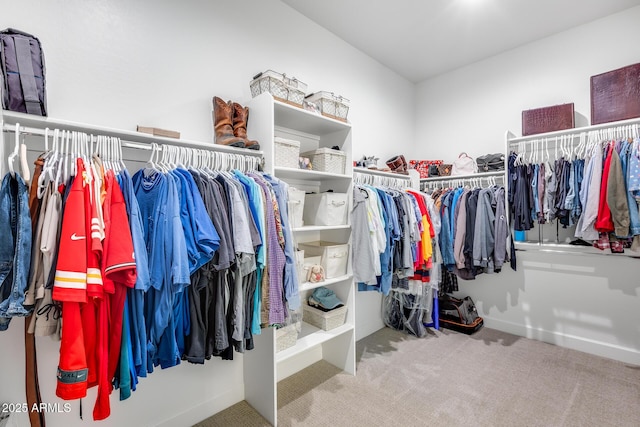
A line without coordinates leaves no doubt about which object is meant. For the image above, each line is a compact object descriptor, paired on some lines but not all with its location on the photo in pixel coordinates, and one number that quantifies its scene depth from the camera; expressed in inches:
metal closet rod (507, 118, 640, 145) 90.9
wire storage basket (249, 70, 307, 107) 77.2
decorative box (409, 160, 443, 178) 137.0
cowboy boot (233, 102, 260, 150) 76.1
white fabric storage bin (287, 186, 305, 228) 78.9
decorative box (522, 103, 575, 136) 103.8
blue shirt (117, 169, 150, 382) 48.6
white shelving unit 74.9
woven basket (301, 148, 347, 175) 88.2
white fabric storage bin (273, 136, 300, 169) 78.2
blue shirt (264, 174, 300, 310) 67.0
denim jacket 40.0
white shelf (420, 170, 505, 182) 117.2
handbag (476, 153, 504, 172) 118.3
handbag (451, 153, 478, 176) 128.2
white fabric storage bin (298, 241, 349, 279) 88.8
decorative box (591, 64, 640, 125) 91.4
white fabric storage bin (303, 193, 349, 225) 87.5
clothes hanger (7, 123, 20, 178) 43.3
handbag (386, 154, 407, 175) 125.6
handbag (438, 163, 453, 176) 133.6
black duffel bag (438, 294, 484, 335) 122.8
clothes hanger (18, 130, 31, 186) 44.8
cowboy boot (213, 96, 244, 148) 74.3
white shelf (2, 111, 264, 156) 47.0
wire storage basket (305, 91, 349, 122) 89.0
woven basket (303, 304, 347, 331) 90.3
